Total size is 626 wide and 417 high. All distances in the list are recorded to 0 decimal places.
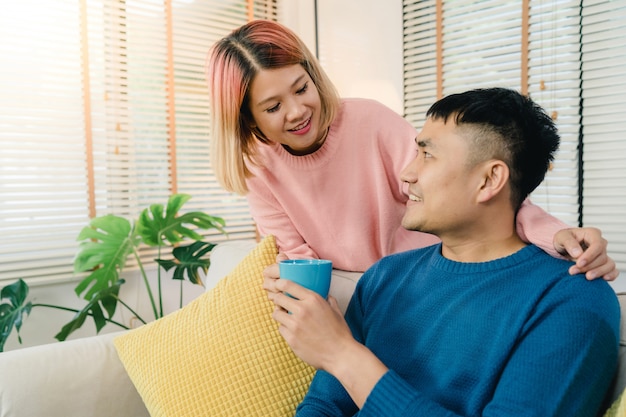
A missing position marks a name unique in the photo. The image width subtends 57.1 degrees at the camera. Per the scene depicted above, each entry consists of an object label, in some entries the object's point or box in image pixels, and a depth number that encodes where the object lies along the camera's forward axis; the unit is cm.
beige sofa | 139
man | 85
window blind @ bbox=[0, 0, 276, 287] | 295
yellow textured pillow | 126
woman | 148
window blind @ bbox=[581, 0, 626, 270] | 279
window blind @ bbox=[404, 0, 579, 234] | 300
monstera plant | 267
